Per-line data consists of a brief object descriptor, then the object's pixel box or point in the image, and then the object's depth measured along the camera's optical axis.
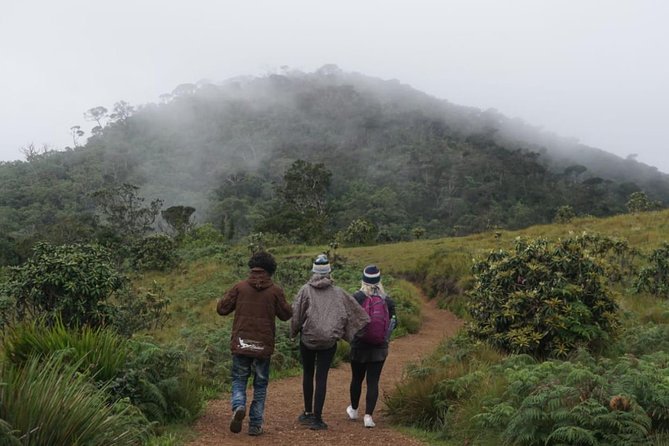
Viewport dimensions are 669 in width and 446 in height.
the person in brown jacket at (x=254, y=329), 5.89
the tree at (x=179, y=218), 49.38
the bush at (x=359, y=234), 41.47
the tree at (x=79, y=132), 128.50
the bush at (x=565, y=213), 36.83
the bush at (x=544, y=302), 7.41
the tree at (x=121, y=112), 137.40
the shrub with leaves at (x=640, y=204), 35.00
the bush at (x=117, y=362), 5.41
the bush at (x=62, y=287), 9.15
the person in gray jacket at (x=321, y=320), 6.08
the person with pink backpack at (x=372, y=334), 6.31
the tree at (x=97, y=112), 135.00
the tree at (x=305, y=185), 60.97
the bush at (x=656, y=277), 11.42
